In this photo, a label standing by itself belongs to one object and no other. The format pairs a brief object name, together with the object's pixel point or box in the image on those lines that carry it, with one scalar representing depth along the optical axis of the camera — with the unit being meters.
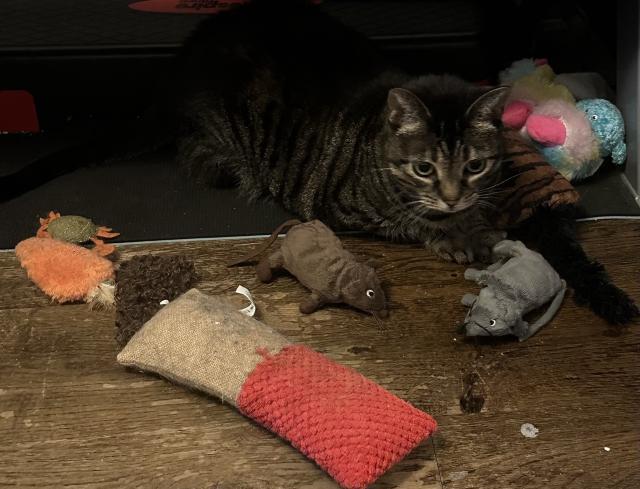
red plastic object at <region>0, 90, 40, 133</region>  2.05
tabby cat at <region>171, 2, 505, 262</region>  1.50
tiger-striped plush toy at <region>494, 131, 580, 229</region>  1.62
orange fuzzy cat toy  1.50
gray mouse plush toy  1.37
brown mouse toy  1.43
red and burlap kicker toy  1.13
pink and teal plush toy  1.76
